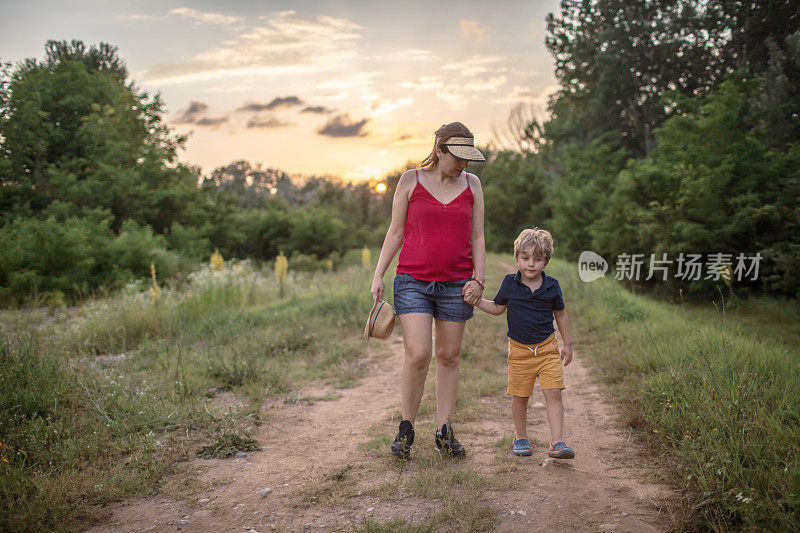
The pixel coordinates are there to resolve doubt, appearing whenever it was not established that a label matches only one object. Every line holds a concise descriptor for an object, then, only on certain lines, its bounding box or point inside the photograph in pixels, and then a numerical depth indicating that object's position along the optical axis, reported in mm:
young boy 4003
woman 3949
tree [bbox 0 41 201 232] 12859
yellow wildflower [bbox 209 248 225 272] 13461
